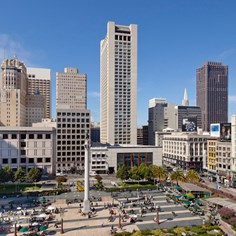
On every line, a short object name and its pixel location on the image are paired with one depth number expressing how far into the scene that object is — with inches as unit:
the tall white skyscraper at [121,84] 6850.4
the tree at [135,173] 3618.6
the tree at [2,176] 3444.9
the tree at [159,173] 3634.4
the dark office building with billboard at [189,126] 6554.6
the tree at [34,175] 3503.9
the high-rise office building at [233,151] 3747.5
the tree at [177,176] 3425.2
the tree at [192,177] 3528.5
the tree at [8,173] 3471.0
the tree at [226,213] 2106.3
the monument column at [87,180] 2374.5
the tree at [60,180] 3398.6
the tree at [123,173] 3681.1
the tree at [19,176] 3462.1
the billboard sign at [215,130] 4615.4
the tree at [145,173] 3619.6
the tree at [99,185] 3365.7
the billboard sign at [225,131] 4281.5
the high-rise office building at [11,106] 6850.4
